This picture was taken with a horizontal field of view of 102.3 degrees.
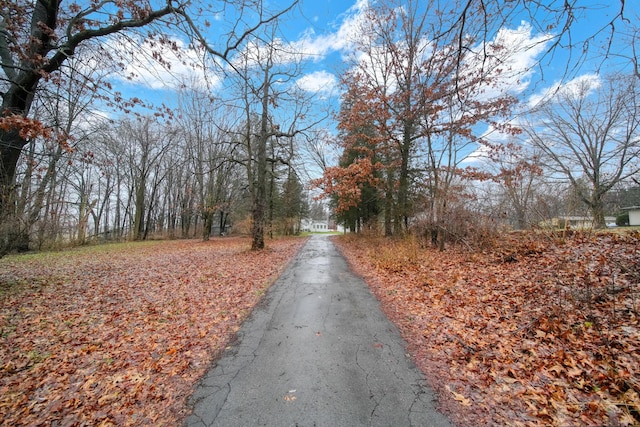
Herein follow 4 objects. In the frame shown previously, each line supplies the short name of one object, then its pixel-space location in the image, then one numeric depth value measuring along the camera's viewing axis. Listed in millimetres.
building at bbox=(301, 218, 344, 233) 78644
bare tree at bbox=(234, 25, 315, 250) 12487
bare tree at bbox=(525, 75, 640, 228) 14095
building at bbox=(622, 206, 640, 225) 22094
